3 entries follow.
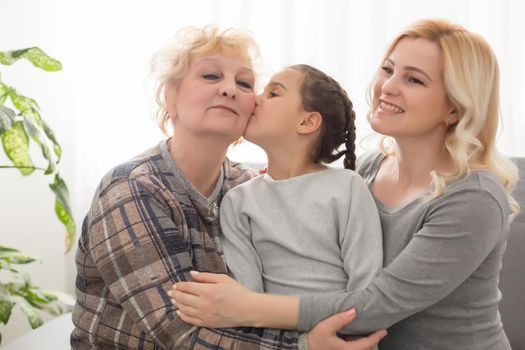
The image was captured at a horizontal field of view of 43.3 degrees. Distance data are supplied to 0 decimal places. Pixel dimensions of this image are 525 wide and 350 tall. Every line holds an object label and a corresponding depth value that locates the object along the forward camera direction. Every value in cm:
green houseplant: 196
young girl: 159
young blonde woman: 148
